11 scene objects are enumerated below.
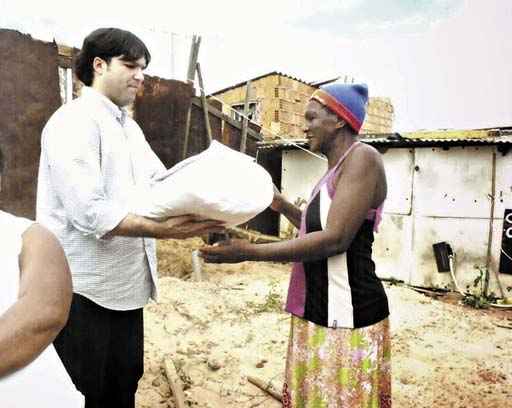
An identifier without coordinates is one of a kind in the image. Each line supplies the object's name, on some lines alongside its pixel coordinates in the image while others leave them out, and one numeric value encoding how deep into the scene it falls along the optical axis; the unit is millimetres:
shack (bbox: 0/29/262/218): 4855
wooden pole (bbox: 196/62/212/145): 7186
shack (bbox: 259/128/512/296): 6711
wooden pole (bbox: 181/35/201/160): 7516
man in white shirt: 1493
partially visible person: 789
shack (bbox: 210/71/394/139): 13477
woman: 1615
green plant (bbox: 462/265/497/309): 6641
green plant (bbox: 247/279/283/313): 5438
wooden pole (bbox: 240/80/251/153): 8128
